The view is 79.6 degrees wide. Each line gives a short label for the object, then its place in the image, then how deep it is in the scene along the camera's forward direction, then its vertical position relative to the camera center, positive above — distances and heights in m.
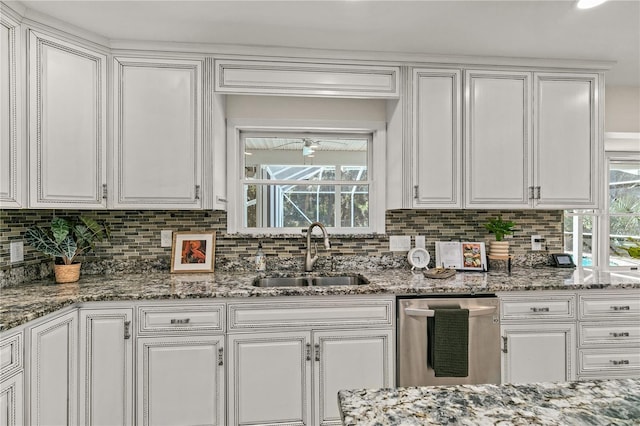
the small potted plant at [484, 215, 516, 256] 2.75 -0.14
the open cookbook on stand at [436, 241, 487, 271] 2.72 -0.30
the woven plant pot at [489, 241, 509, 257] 2.78 -0.25
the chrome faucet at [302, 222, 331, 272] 2.63 -0.28
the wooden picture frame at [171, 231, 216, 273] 2.63 -0.26
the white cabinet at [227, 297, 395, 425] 2.07 -0.78
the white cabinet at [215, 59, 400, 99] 2.45 +0.88
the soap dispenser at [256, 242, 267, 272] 2.67 -0.33
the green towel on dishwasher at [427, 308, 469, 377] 2.10 -0.69
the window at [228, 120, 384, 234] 2.85 +0.25
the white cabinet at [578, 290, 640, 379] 2.29 -0.72
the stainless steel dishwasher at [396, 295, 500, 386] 2.14 -0.70
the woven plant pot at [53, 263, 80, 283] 2.27 -0.35
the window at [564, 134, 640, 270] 3.11 -0.10
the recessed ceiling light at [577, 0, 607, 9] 1.91 +1.06
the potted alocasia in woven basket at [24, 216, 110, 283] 2.22 -0.16
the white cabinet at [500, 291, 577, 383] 2.23 -0.72
